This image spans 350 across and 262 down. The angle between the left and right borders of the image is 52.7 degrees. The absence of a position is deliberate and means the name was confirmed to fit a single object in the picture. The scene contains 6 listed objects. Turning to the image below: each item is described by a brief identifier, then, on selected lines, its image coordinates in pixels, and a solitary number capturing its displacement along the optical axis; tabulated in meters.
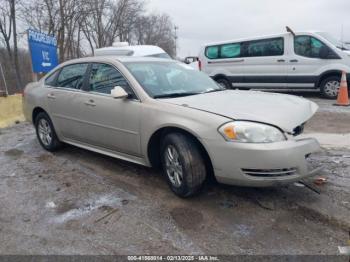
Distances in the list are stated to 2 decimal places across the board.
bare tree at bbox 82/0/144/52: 34.95
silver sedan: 3.12
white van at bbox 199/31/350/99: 9.74
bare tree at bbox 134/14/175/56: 48.60
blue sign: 10.13
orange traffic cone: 8.83
